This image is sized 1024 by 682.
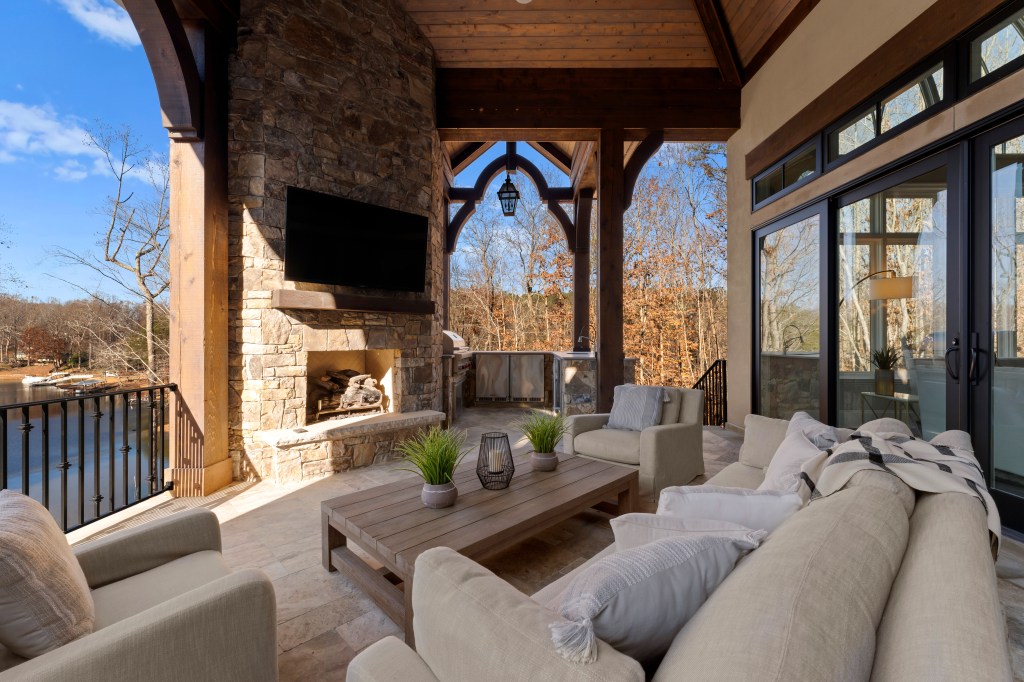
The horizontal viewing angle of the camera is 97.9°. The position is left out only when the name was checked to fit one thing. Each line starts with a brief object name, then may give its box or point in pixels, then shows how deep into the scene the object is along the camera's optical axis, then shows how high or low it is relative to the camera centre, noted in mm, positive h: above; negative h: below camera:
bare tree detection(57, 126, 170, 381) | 7441 +1906
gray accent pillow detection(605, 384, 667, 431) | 3510 -528
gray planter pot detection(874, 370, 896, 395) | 3311 -288
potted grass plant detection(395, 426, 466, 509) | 2113 -605
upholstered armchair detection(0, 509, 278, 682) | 961 -717
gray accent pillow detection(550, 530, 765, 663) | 773 -465
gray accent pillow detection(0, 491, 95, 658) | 963 -571
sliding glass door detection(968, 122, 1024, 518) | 2463 +159
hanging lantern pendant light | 5520 +1830
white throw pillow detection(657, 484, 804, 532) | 1170 -439
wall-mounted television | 3857 +925
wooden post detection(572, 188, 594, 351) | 7258 +1167
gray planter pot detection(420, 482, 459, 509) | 2104 -728
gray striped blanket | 1197 -366
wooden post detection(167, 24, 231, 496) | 3453 +341
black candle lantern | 2348 -634
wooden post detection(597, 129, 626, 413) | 5070 +810
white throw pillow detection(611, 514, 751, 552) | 1035 -444
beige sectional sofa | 591 -411
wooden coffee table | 1785 -795
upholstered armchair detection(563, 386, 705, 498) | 3127 -753
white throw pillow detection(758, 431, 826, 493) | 1759 -497
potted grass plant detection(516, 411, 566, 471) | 2699 -601
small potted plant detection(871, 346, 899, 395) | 3294 -188
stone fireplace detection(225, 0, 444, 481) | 3730 +1388
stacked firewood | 4402 -504
